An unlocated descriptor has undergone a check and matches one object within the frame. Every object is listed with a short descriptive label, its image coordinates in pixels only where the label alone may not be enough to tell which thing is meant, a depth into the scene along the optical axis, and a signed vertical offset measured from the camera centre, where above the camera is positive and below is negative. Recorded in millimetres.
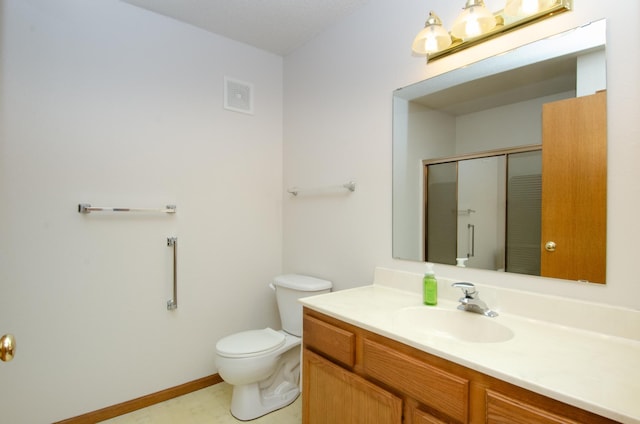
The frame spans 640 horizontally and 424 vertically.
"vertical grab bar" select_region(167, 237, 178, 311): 2215 -410
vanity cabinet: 886 -561
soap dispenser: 1540 -344
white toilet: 1931 -850
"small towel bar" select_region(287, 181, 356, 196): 2104 +160
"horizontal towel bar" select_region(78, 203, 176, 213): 1912 +8
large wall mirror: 1228 +220
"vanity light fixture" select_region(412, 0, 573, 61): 1312 +789
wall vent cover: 2463 +848
